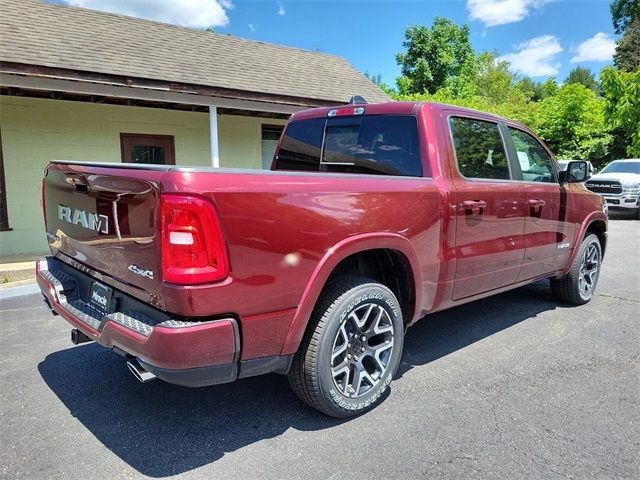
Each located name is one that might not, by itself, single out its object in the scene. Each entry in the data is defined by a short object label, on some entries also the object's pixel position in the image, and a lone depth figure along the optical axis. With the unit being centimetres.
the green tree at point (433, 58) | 3175
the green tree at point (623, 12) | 4194
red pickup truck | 226
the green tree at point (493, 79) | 4994
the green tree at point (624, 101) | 1853
